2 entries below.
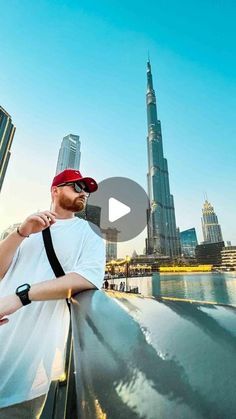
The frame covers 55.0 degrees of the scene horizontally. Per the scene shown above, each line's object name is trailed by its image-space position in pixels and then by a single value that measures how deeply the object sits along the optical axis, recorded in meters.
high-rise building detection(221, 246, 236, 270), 118.25
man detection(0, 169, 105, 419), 1.26
